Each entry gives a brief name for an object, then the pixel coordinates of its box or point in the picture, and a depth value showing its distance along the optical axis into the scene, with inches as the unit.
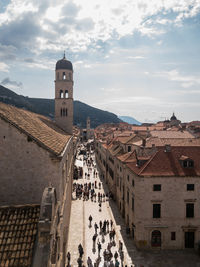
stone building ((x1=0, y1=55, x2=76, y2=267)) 323.0
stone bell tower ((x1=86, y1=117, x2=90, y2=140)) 6624.0
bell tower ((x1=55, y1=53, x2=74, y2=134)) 1599.4
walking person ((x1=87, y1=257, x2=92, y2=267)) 799.3
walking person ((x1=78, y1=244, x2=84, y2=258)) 863.1
